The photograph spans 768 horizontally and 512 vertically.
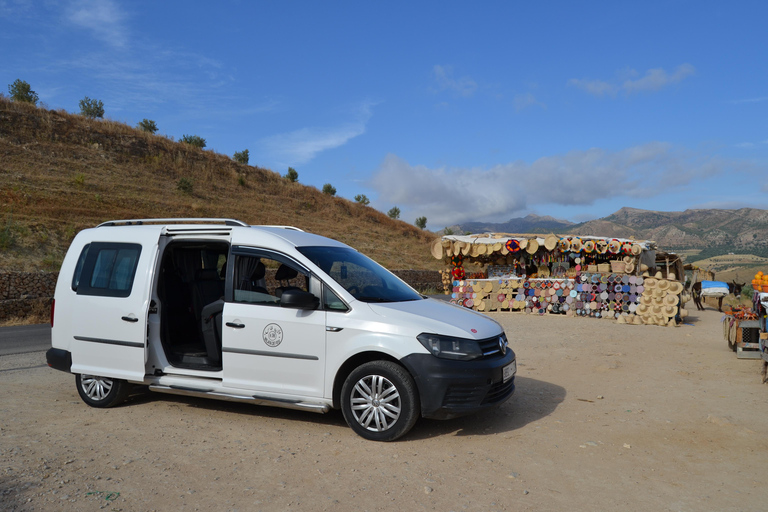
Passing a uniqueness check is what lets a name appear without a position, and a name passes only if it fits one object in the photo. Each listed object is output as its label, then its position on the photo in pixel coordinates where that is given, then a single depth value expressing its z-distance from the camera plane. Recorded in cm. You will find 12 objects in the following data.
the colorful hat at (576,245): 1848
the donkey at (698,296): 2156
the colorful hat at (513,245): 1931
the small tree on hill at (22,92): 4491
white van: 494
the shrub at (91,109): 4947
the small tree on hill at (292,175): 5983
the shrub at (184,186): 4275
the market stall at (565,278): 1534
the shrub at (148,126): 5266
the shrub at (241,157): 5825
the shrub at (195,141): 5538
